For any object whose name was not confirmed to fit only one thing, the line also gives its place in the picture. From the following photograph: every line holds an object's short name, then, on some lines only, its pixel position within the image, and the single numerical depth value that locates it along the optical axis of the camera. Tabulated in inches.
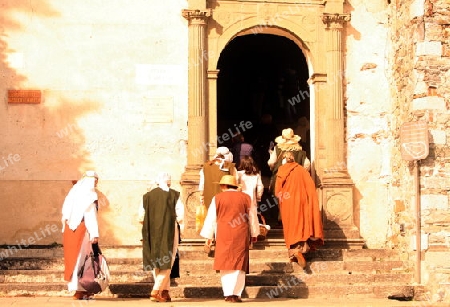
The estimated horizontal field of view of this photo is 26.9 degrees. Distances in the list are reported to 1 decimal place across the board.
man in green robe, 427.8
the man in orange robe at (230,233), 428.8
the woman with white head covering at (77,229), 423.8
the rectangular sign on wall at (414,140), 481.1
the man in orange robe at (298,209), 480.7
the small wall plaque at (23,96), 521.3
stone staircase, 451.2
